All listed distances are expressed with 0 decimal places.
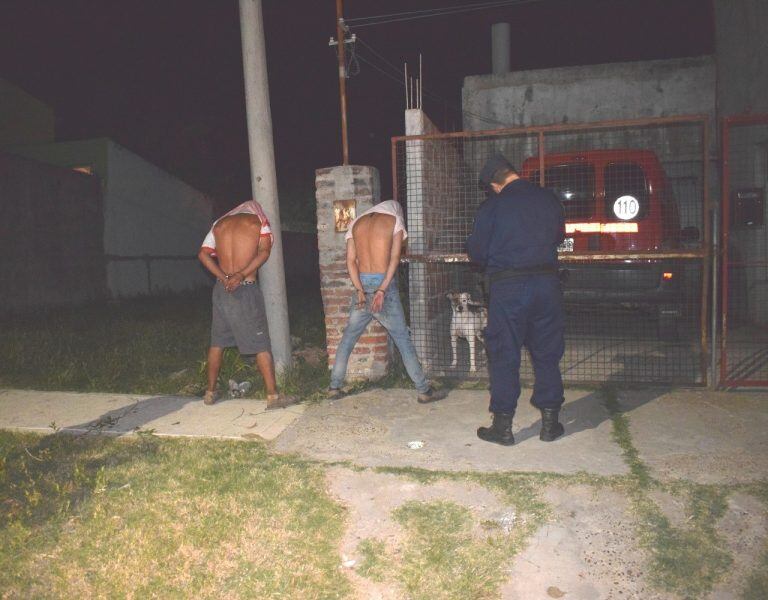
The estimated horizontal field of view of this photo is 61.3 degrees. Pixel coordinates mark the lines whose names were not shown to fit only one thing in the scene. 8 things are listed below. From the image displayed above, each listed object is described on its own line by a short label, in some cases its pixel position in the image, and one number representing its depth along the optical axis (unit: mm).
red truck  6336
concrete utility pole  5910
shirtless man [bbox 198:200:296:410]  5207
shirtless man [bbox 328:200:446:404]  5316
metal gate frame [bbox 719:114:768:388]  4906
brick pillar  5891
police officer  4211
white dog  6363
